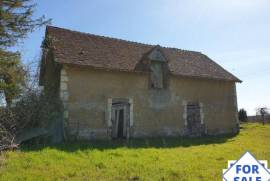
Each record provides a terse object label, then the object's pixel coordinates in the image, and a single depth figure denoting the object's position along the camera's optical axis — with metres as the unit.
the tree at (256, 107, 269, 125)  21.19
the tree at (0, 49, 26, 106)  7.52
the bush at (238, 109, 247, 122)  23.19
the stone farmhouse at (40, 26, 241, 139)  9.71
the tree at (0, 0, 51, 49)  7.12
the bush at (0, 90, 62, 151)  7.86
